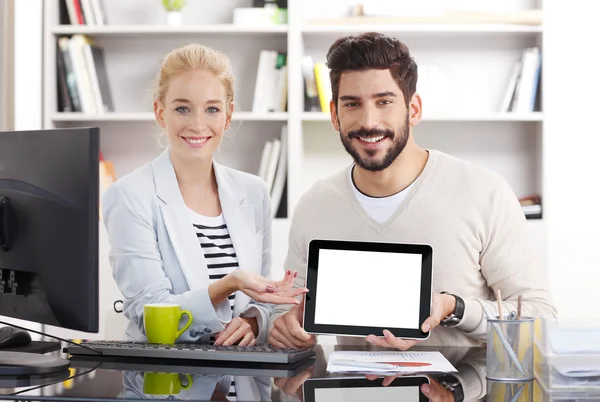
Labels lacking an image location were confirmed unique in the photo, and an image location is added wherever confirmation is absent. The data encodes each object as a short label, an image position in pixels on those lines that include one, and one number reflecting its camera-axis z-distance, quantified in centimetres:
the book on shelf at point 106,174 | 464
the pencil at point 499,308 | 247
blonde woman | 289
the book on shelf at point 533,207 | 458
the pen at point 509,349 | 244
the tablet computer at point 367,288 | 265
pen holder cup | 244
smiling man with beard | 301
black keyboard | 257
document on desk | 252
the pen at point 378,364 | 253
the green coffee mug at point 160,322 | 274
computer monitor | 246
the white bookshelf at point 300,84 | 463
